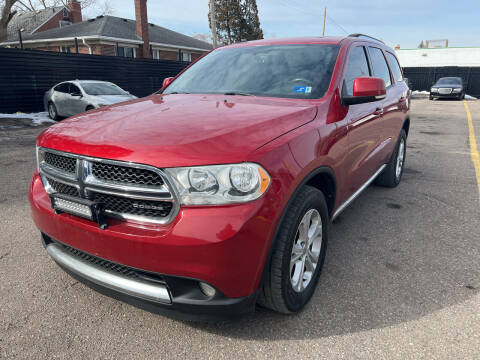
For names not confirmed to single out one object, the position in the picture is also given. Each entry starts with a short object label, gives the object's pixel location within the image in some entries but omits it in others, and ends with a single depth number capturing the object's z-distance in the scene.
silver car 11.51
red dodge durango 1.80
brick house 26.19
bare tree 23.66
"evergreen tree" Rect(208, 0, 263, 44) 40.84
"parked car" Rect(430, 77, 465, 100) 24.48
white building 42.28
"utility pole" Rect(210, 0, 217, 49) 23.74
